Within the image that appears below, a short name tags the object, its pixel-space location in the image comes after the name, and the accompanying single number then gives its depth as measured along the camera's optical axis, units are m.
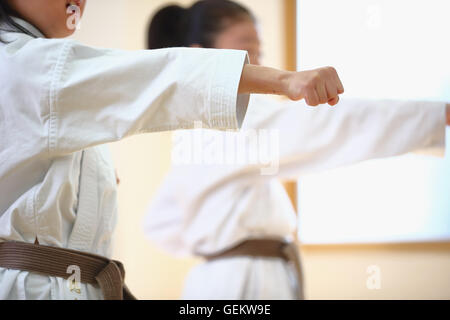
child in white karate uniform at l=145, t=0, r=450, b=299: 2.21
